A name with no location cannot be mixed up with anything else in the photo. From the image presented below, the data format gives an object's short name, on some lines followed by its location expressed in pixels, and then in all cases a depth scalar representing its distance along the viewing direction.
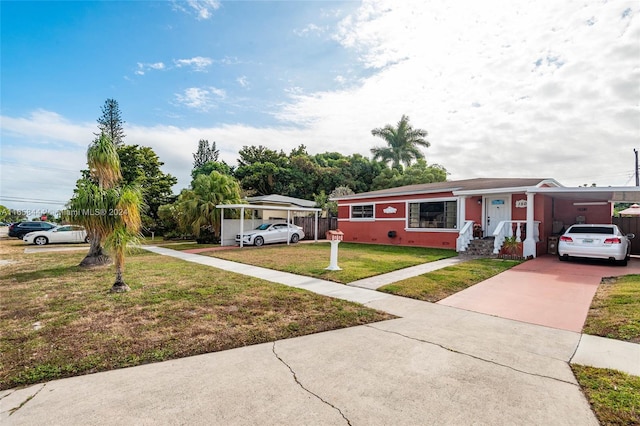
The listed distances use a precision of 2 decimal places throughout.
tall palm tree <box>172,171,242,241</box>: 19.28
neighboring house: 24.20
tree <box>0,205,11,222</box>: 35.71
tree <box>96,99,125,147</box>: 31.62
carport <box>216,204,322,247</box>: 17.97
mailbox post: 9.44
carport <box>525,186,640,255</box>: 11.62
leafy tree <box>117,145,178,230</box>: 29.20
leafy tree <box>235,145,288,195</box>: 35.44
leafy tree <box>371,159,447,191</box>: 31.36
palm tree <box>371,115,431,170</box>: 34.88
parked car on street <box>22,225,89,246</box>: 18.33
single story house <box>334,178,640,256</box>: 12.47
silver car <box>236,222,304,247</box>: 17.34
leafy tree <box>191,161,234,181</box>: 38.41
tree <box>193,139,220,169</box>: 50.56
